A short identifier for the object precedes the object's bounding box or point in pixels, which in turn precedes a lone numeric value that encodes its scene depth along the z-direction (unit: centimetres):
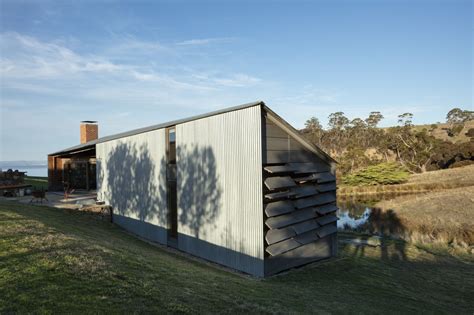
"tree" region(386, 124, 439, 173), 4495
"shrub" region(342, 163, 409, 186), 3681
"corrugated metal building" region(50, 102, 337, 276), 861
